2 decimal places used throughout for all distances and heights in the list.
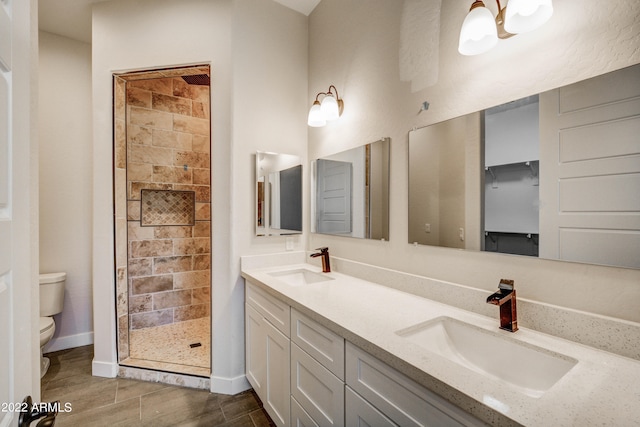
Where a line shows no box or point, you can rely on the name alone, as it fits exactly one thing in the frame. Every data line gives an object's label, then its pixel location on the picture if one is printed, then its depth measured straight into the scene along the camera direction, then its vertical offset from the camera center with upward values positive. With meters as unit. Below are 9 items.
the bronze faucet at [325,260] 2.02 -0.35
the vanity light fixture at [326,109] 1.96 +0.72
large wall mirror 0.86 +0.13
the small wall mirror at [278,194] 2.14 +0.14
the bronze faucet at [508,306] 1.02 -0.35
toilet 2.32 -0.75
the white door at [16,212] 0.54 +0.00
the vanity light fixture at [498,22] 0.95 +0.68
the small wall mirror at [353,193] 1.70 +0.13
